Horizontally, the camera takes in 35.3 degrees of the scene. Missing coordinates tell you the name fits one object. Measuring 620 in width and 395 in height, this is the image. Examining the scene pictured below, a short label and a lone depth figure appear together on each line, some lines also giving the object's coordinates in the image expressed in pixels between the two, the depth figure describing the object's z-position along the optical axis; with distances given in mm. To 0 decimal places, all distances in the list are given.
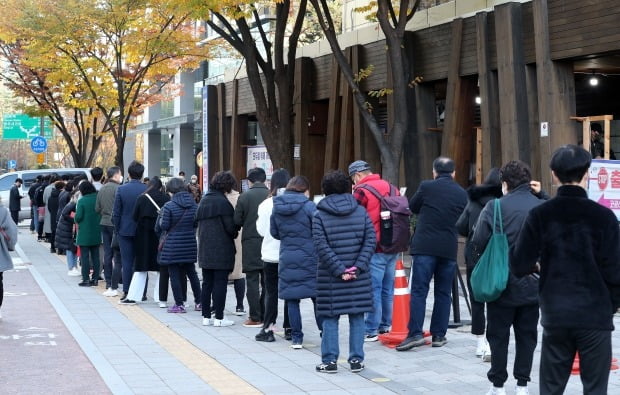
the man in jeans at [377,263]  9781
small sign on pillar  15555
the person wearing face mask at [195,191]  16153
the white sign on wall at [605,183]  11305
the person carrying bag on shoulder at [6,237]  11555
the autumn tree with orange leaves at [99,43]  25391
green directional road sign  51038
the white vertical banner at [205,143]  23422
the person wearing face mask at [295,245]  9422
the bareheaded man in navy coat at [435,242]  9281
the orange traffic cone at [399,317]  9875
